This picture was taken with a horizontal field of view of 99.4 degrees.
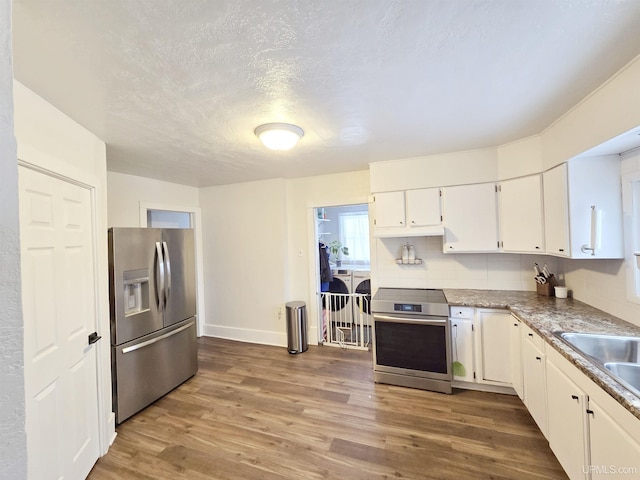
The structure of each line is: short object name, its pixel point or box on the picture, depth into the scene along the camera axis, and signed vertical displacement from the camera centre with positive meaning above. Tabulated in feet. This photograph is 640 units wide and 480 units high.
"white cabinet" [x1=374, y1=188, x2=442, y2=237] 9.80 +0.87
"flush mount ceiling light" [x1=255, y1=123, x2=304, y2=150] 6.64 +2.67
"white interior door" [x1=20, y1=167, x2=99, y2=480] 4.72 -1.58
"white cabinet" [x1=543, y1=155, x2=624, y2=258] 6.48 +0.59
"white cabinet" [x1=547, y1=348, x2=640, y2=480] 3.71 -3.17
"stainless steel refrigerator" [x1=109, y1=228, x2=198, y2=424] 7.64 -2.22
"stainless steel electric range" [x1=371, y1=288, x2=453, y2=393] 8.57 -3.45
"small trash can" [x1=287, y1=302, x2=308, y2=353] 11.89 -3.92
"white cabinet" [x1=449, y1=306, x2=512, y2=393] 8.13 -3.46
